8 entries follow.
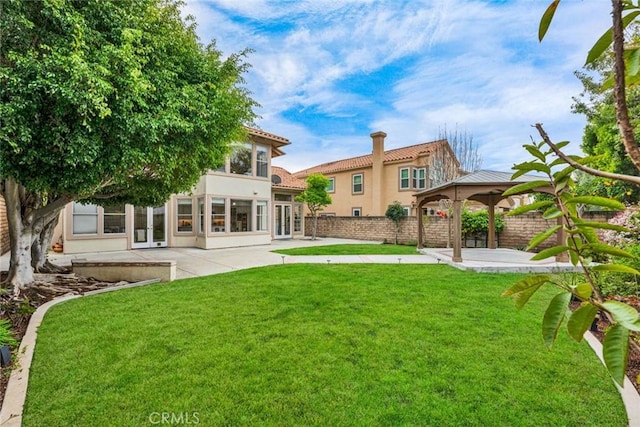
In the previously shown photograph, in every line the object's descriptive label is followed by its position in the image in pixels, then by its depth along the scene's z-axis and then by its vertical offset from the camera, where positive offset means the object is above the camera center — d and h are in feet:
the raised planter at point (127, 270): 25.18 -3.75
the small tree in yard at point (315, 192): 61.77 +5.76
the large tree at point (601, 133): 36.91 +11.55
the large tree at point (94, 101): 13.97 +6.08
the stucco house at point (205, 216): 42.19 +0.95
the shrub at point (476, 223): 45.62 -0.31
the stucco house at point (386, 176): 70.28 +10.67
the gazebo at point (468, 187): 30.14 +3.26
